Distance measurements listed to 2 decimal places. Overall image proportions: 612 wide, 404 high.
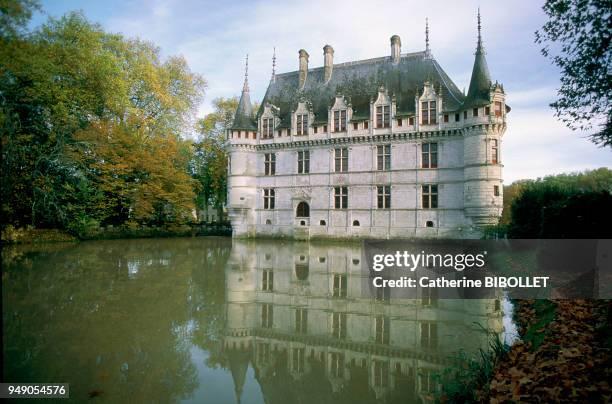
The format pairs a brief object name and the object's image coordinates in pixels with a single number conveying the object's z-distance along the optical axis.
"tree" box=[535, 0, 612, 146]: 8.48
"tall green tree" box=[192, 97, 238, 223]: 37.09
